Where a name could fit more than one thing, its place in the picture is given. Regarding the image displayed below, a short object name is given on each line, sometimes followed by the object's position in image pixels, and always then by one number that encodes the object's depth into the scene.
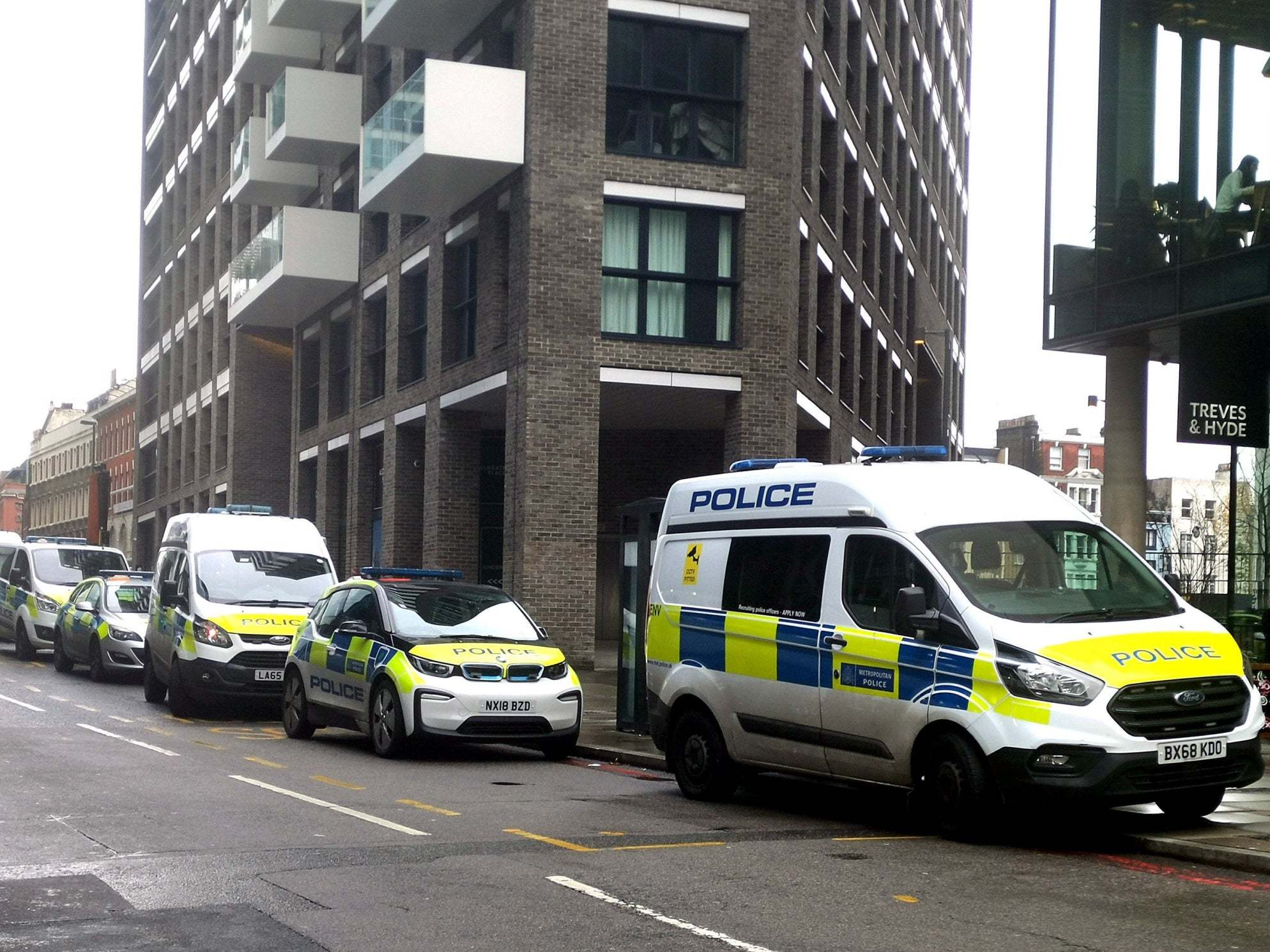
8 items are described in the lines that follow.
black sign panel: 17.06
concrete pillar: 19.16
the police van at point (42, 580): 28.97
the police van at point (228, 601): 18.47
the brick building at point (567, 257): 26.62
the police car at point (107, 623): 24.34
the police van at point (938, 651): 9.21
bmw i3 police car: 14.17
